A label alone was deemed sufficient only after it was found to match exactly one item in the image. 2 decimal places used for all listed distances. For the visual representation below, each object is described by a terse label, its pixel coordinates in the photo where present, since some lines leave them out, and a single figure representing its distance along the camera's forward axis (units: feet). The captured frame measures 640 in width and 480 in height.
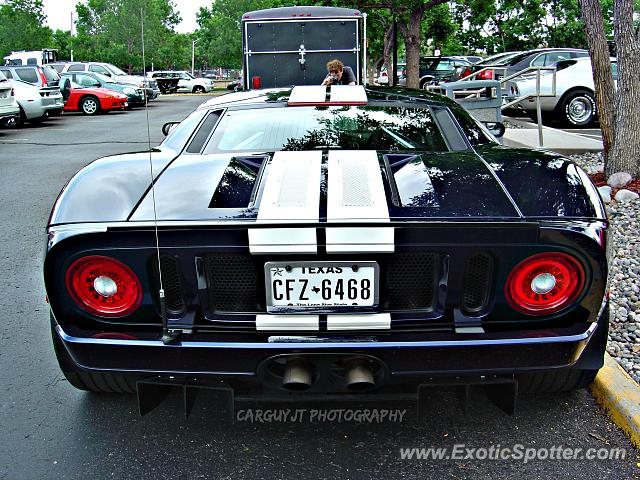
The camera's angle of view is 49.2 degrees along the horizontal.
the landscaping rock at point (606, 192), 22.57
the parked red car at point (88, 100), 73.82
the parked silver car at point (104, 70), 87.92
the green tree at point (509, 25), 126.93
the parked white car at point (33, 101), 56.08
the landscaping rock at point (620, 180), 23.76
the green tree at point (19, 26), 141.69
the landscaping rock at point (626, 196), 22.24
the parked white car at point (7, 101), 51.75
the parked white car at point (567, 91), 43.91
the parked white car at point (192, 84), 136.46
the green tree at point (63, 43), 190.44
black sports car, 7.94
